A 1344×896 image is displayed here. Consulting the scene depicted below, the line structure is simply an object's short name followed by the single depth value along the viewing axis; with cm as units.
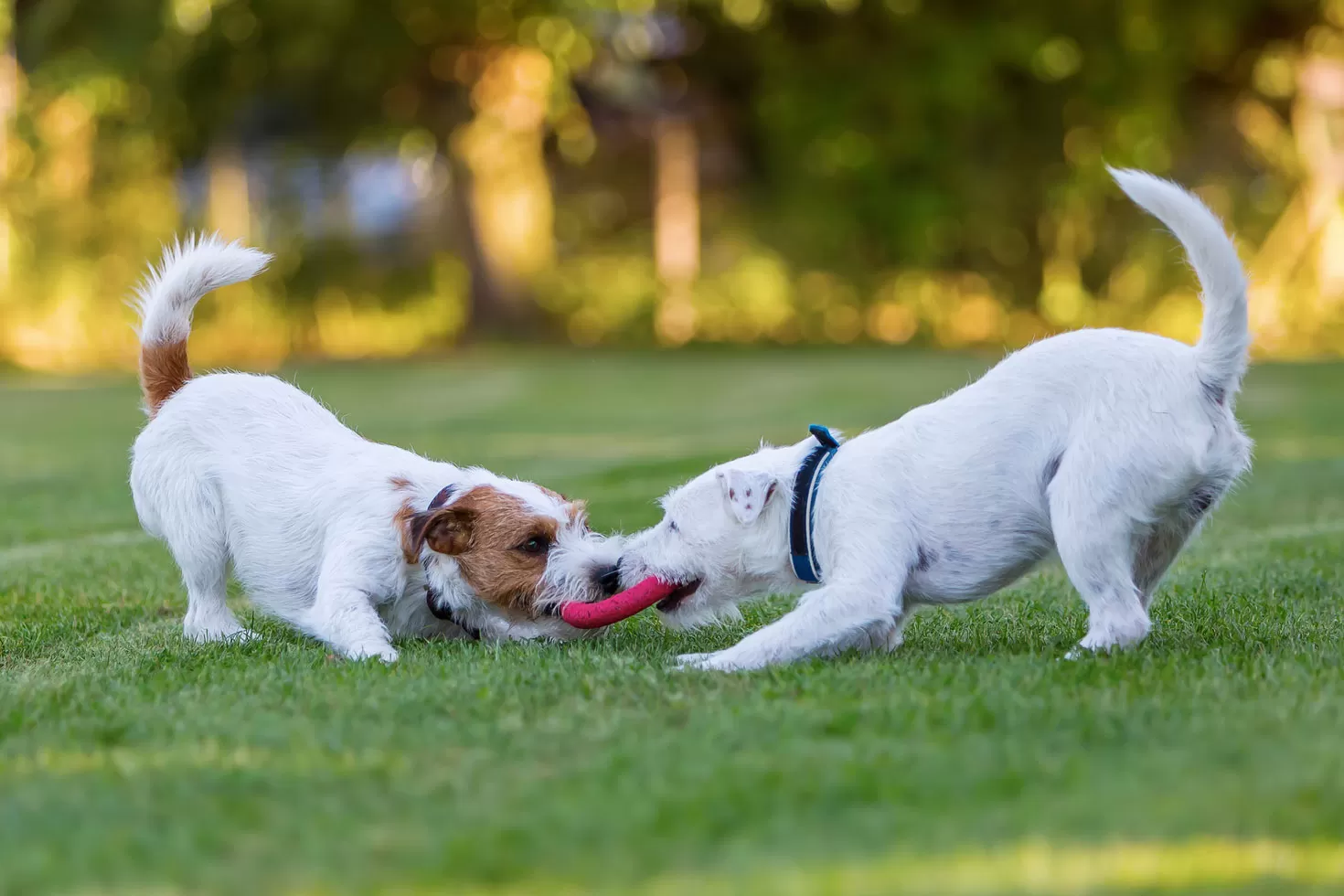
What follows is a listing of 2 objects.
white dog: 884
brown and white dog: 1024
